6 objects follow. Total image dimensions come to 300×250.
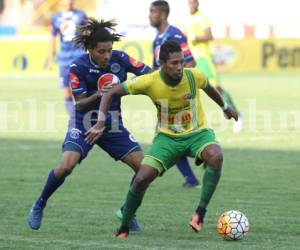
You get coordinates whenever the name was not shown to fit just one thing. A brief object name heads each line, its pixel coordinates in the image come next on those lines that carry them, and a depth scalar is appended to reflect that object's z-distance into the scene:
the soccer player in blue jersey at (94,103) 17.28
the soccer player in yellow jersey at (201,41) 33.06
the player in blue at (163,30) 25.27
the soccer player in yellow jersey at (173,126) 16.31
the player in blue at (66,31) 35.37
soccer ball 15.99
